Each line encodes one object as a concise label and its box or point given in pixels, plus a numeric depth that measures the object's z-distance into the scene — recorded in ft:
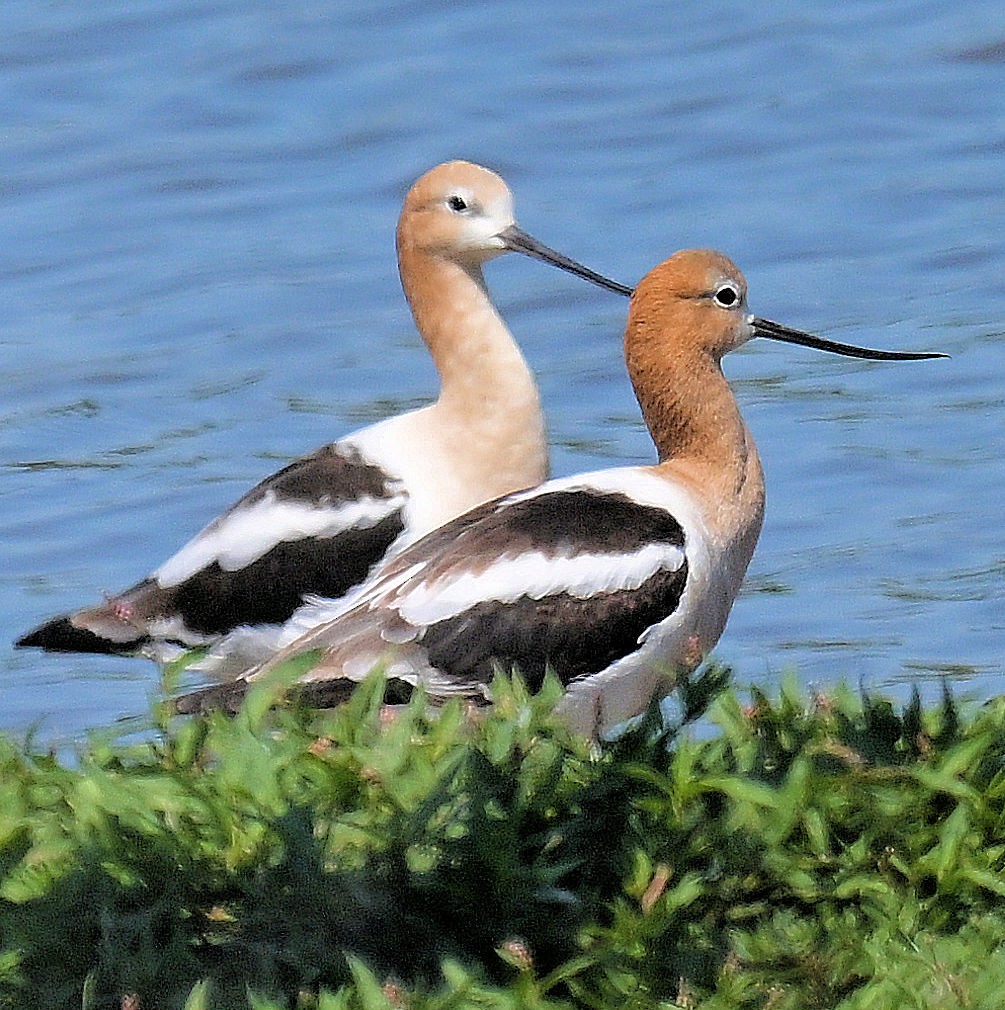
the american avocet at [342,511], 41.37
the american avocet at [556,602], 36.19
